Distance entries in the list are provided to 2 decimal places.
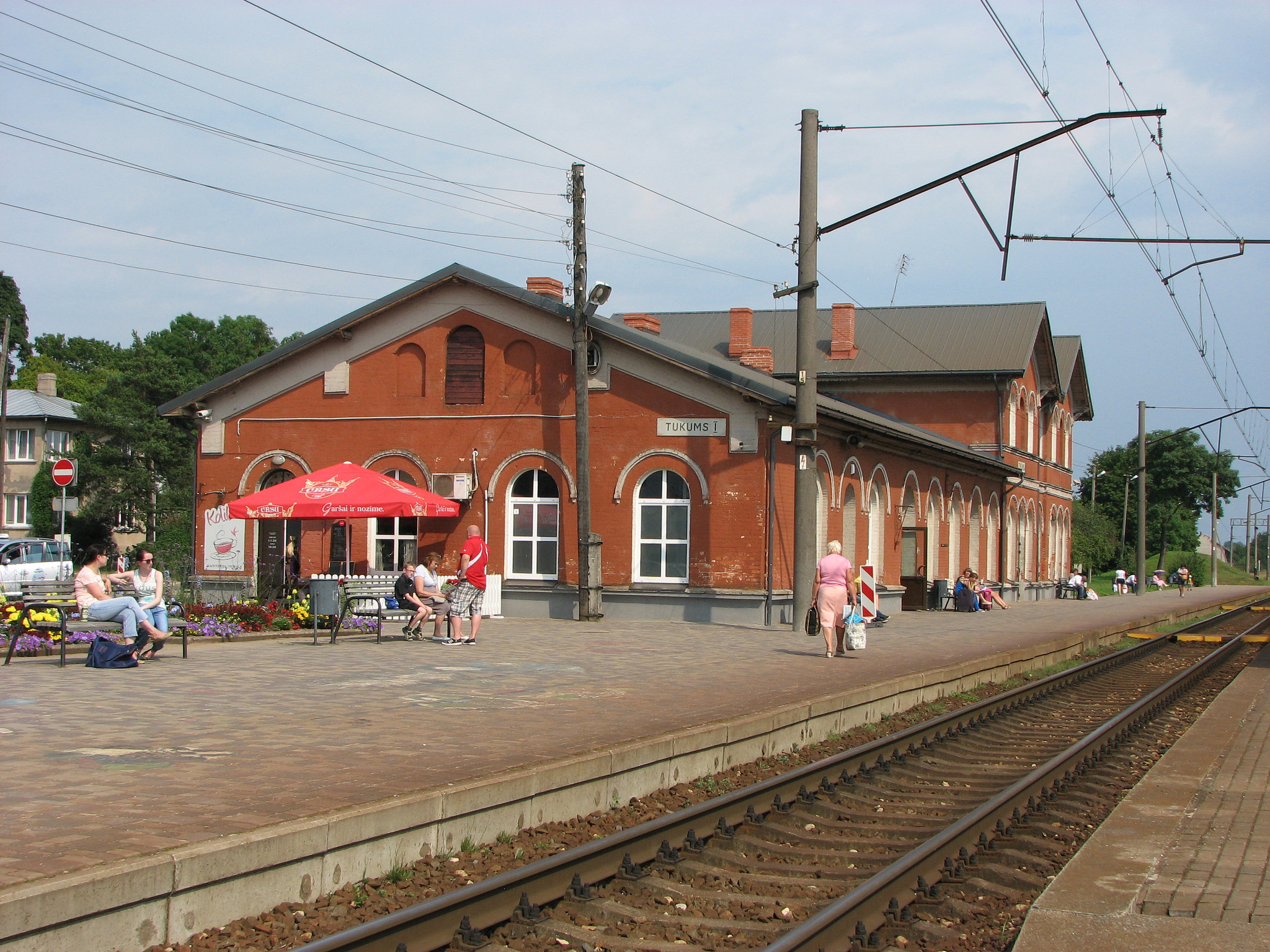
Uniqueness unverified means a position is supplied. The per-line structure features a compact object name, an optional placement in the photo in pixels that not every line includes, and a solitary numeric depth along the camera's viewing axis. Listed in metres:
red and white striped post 18.22
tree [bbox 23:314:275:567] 54.53
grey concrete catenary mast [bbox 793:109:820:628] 18.98
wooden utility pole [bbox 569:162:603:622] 22.91
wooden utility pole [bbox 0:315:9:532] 36.88
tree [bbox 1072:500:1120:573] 74.25
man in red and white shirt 17.52
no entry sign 26.83
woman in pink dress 16.66
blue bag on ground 13.06
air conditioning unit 24.58
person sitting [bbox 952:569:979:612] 33.16
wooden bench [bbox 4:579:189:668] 12.99
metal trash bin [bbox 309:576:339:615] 17.27
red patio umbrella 19.47
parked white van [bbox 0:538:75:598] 33.88
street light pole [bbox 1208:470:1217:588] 83.11
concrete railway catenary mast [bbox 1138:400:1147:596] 48.47
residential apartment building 62.00
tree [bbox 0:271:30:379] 82.25
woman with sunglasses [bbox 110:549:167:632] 13.99
